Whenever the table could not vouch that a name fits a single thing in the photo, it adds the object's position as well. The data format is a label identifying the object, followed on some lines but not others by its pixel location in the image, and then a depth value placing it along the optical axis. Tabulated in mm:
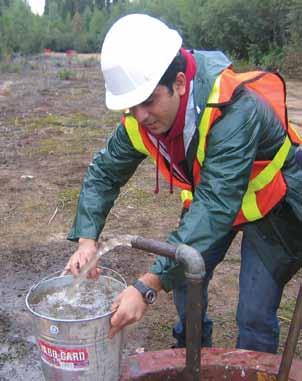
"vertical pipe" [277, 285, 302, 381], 1804
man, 1929
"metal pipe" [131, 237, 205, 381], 1716
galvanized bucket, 1747
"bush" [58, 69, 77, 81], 19641
